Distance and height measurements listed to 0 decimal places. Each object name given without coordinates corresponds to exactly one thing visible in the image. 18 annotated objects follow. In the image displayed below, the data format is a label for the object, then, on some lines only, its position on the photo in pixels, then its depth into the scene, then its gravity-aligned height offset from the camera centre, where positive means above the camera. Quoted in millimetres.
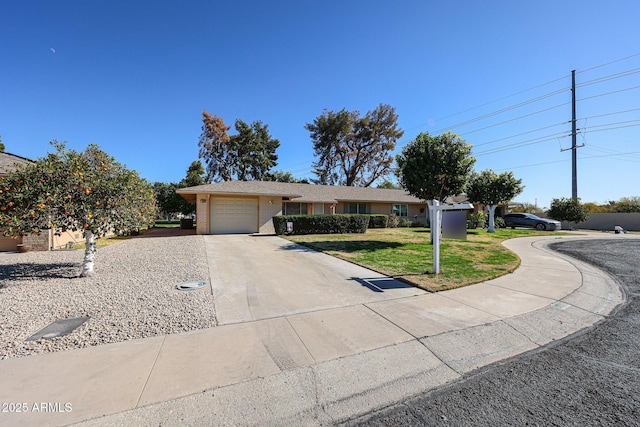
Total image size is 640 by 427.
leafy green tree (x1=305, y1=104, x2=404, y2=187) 32875 +9295
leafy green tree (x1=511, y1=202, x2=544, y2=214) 35781 +951
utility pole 26012 +7199
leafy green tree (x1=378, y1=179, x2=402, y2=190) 38719 +4407
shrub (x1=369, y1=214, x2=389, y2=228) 21141 -692
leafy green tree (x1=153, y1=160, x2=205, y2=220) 28203 +2308
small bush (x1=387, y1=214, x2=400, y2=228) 22594 -812
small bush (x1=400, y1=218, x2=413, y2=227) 23762 -891
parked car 21570 -666
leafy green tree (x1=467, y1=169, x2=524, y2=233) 18031 +1763
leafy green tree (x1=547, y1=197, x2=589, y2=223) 22297 +400
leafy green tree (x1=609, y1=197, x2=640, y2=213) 29891 +1070
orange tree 4992 +252
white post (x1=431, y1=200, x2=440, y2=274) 6227 -498
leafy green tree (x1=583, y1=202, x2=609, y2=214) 33219 +880
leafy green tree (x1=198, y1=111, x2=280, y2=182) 31969 +7826
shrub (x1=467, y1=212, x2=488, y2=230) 21594 -545
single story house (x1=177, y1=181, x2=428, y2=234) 16047 +658
